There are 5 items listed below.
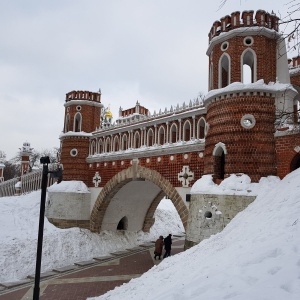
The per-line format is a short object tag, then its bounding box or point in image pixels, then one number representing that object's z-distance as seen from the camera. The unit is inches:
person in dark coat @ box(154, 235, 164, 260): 606.1
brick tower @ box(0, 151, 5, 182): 1685.5
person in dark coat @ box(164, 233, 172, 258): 595.8
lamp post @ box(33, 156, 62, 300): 286.8
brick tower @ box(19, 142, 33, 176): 1469.0
